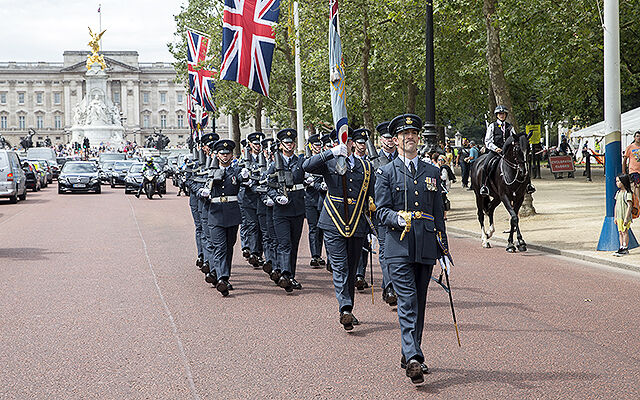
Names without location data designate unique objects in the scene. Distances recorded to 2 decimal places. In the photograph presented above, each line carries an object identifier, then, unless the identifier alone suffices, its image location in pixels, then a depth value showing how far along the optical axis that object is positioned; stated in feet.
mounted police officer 52.03
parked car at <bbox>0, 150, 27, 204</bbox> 106.42
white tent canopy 104.95
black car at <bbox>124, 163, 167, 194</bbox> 135.87
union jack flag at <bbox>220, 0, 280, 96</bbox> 63.10
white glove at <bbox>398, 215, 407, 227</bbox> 22.09
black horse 49.89
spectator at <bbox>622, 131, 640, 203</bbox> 60.95
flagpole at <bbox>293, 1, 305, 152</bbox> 110.51
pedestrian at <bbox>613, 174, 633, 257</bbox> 44.91
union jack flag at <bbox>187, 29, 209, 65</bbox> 110.42
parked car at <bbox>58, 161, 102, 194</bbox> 134.10
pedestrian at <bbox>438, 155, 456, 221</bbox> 57.31
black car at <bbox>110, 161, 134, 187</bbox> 166.30
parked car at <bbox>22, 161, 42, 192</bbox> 139.64
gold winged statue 347.97
